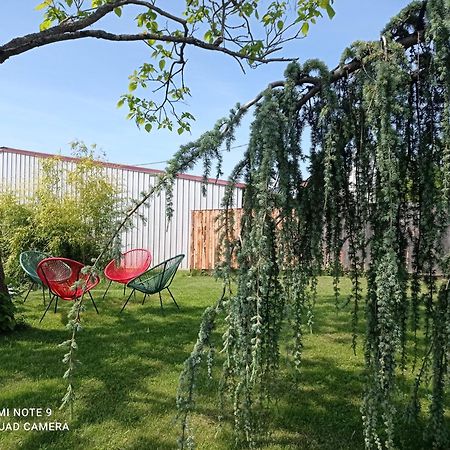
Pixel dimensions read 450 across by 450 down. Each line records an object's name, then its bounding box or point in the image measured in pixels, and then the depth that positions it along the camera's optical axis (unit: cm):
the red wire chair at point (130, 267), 705
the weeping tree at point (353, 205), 178
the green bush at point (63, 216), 1004
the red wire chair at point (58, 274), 530
